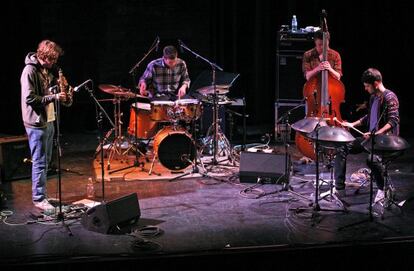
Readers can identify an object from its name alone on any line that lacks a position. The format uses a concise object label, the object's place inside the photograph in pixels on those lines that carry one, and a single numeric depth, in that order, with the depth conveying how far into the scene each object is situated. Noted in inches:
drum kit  358.3
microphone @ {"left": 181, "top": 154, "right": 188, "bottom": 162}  363.9
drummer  389.1
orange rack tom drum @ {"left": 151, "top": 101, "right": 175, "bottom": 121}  358.3
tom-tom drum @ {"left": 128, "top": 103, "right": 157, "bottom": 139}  378.3
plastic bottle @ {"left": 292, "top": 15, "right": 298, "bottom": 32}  442.0
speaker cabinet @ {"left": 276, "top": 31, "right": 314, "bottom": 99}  437.4
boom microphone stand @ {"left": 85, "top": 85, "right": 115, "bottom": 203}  301.9
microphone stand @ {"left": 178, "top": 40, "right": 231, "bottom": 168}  366.3
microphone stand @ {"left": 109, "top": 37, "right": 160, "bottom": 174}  372.0
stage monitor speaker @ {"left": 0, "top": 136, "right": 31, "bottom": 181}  352.2
